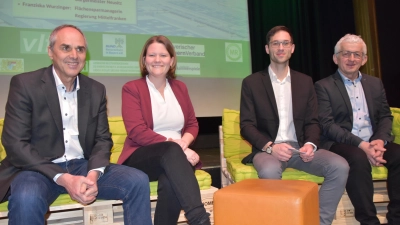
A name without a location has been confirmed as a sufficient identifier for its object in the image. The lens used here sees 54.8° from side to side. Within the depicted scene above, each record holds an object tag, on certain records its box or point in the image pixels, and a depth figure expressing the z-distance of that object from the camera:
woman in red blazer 1.83
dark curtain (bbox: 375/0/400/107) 5.21
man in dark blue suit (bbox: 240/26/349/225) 2.36
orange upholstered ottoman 1.67
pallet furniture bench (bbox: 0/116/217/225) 1.98
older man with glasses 2.38
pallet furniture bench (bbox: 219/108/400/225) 2.41
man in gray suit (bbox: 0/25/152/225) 1.71
